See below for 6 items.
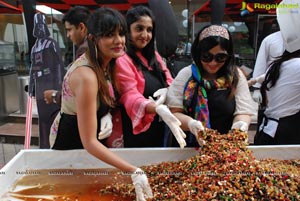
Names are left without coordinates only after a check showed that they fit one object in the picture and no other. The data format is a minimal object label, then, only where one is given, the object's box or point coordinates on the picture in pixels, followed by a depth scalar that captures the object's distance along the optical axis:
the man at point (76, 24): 1.92
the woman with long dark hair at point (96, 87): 1.12
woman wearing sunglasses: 1.34
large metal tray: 1.38
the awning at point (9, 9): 4.07
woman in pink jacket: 1.42
